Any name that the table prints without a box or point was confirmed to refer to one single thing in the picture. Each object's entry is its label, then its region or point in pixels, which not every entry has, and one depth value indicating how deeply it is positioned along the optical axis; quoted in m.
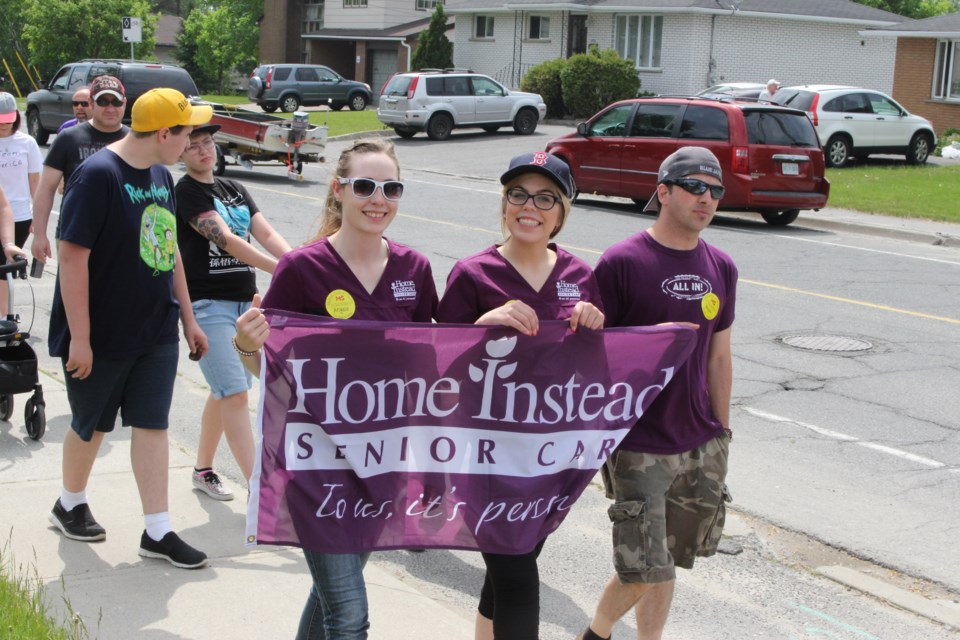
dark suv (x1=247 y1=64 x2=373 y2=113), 44.66
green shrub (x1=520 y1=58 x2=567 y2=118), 38.72
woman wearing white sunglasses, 3.52
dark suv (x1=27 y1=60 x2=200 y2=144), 26.17
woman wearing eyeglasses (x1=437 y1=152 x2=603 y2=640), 3.70
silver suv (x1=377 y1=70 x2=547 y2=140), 32.50
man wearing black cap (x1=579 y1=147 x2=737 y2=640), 3.89
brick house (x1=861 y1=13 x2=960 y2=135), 35.44
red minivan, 17.53
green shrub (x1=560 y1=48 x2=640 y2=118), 37.25
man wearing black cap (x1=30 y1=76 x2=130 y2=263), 7.16
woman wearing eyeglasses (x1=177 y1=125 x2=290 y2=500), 5.25
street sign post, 32.28
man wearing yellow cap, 4.55
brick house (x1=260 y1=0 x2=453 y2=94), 55.12
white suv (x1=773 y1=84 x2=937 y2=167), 26.14
